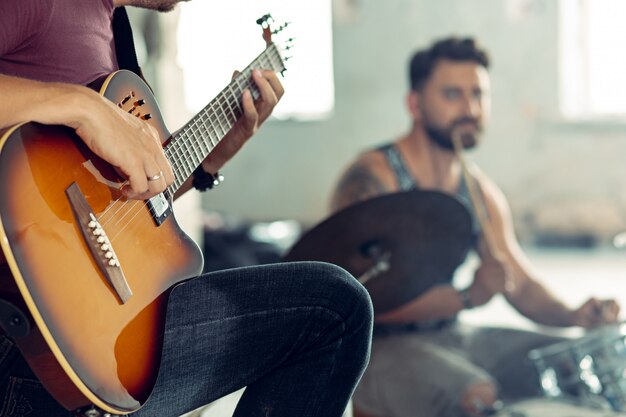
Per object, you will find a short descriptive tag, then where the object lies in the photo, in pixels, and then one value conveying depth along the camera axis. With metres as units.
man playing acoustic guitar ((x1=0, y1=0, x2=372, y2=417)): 1.16
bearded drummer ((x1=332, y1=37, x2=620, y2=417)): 2.69
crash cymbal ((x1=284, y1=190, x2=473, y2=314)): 2.25
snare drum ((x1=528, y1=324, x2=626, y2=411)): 2.49
